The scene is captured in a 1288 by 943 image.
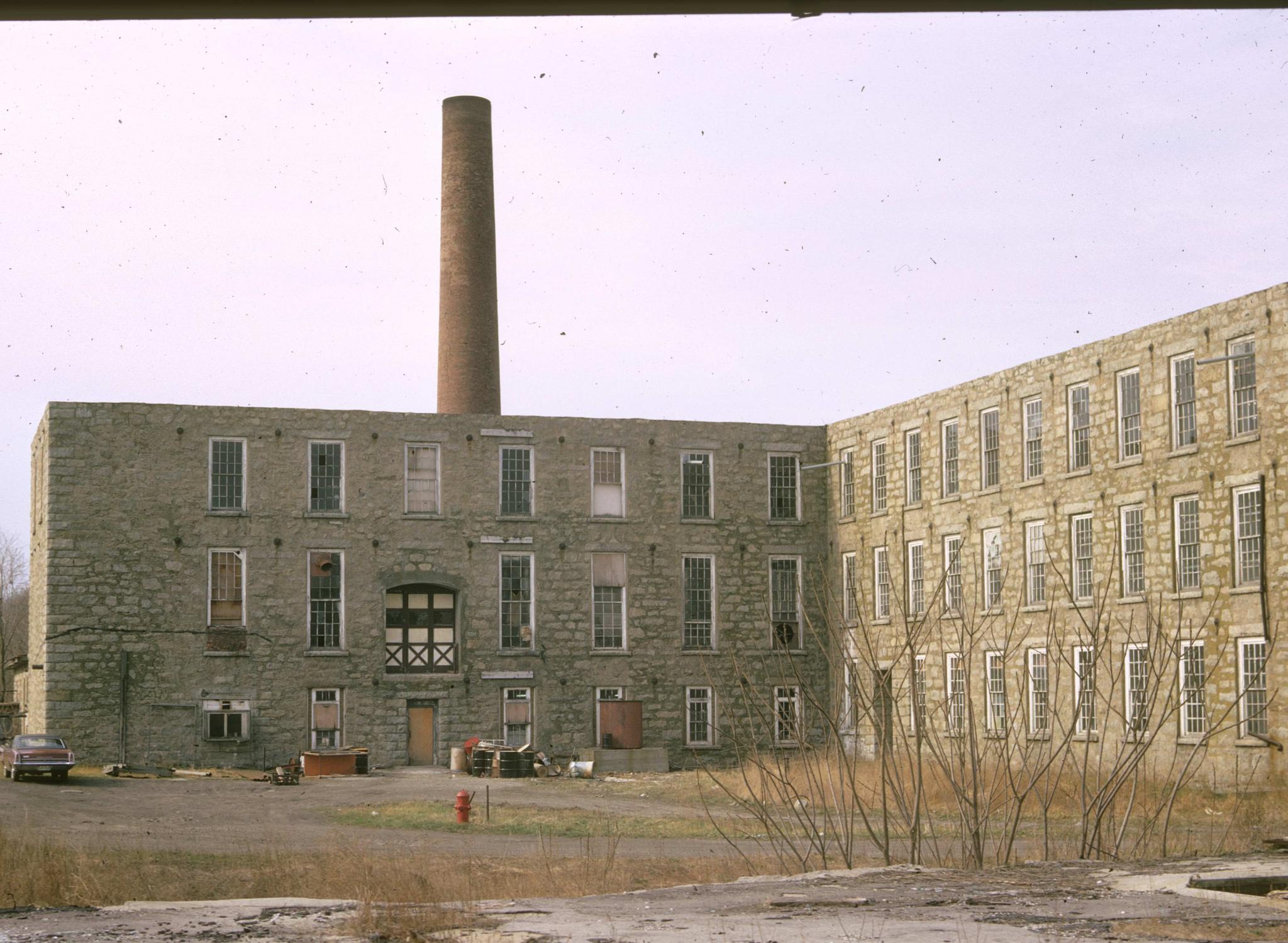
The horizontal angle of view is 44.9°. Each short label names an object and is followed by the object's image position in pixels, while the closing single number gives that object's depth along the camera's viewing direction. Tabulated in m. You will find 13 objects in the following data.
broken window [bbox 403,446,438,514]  40.25
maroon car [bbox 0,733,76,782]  33.19
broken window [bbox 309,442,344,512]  39.59
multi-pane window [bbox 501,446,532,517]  41.00
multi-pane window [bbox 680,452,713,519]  42.00
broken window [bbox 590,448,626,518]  41.53
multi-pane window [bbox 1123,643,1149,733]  29.12
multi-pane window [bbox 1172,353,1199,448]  28.98
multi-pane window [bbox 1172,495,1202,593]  28.75
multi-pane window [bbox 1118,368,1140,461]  30.53
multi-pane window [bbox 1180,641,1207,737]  27.98
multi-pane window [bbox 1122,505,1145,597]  30.23
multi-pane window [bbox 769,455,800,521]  42.50
